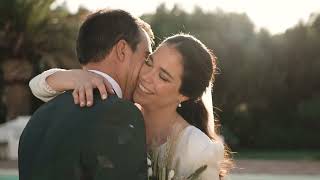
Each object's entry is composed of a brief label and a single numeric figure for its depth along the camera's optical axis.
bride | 2.77
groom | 2.10
